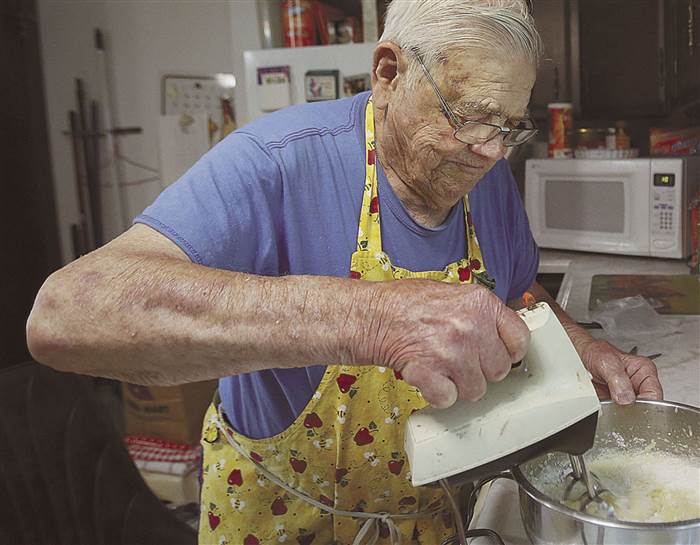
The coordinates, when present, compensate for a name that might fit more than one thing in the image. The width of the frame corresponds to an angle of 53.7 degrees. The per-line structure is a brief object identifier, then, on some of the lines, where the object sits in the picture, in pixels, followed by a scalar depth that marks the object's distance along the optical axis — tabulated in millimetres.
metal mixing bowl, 643
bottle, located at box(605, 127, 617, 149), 2447
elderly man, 696
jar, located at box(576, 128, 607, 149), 2557
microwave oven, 2283
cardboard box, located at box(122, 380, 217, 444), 2760
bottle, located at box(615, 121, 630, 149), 2432
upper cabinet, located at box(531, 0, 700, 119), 2475
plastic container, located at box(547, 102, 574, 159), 2529
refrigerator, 2361
